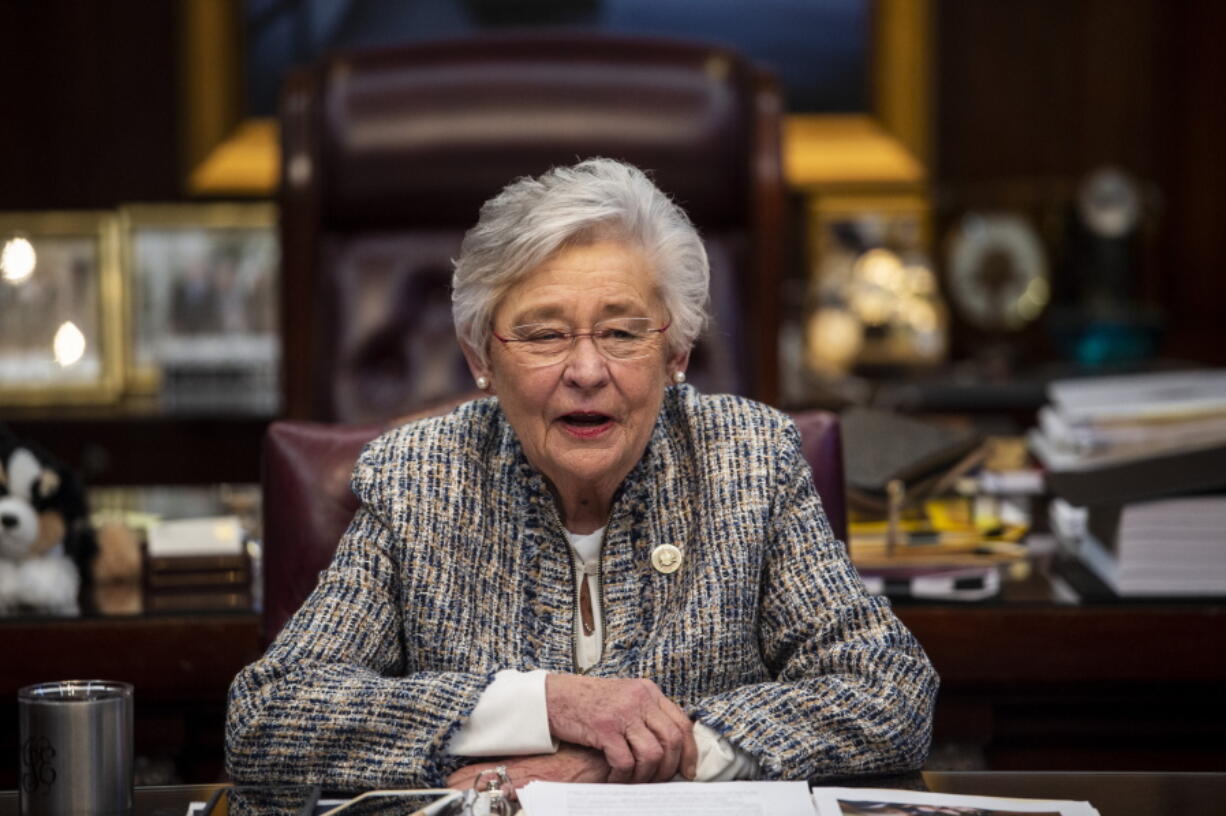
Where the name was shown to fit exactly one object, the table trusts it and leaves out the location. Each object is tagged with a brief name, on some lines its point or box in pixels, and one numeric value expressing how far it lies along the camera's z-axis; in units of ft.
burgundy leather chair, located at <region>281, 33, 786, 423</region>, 15.09
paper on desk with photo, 11.70
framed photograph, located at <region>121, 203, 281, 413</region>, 20.88
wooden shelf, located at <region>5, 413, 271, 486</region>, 19.53
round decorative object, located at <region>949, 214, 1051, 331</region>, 21.16
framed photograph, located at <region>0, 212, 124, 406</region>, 20.68
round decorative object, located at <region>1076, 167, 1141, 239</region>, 20.60
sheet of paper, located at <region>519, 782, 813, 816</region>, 11.68
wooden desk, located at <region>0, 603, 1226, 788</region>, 13.24
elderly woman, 12.23
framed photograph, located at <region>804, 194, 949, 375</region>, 20.70
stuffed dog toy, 13.42
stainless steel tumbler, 11.64
